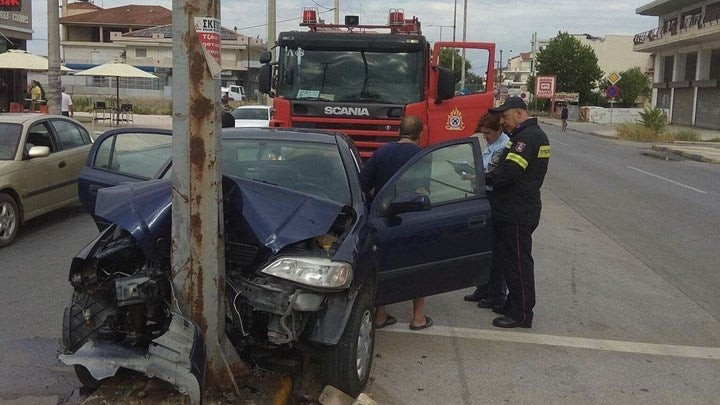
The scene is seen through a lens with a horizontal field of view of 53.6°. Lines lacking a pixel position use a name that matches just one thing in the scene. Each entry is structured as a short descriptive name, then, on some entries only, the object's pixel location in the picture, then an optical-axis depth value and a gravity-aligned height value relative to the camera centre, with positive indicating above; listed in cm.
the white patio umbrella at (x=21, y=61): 2105 +105
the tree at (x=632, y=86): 7212 +278
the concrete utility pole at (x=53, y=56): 1739 +100
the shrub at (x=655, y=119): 3522 -22
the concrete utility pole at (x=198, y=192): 382 -49
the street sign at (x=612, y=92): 4212 +127
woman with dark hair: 645 -47
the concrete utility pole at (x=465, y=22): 6450 +779
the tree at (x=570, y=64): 7269 +485
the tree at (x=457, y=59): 7647 +630
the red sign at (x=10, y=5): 2591 +331
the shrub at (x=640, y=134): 3497 -99
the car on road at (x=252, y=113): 2036 -32
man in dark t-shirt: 564 -47
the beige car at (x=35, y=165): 854 -88
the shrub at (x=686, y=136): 3475 -100
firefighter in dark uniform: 575 -73
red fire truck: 1009 +30
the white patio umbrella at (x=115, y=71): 2726 +106
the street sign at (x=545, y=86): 6406 +227
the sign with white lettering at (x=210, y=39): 379 +33
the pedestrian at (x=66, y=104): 2333 -25
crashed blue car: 374 -96
